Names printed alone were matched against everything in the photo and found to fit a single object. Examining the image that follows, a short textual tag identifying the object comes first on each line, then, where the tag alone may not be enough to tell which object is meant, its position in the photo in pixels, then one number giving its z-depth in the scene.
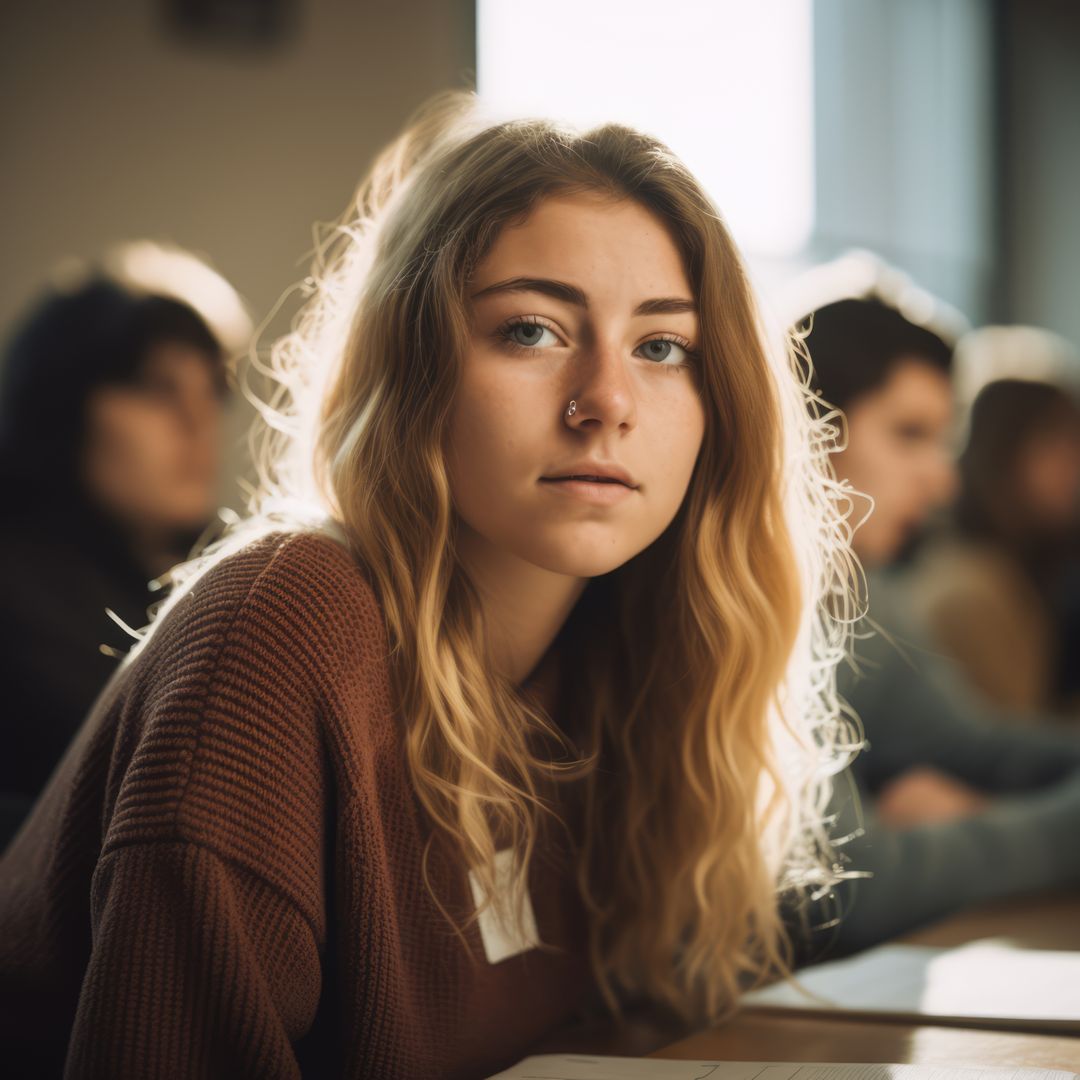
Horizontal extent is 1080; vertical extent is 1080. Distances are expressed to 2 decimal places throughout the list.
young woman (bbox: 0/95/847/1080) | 0.77
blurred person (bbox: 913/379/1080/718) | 2.58
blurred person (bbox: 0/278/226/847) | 1.81
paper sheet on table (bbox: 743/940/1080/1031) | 0.96
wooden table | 0.87
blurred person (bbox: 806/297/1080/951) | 1.38
